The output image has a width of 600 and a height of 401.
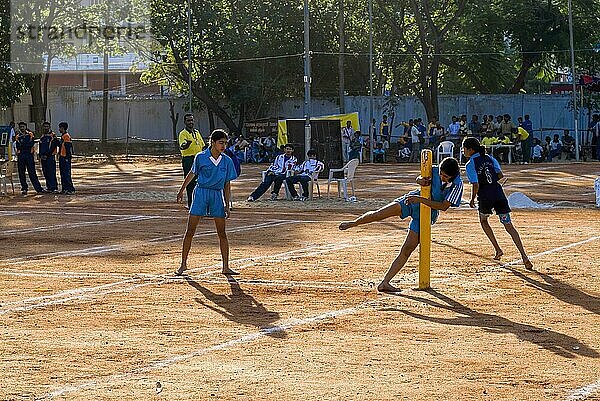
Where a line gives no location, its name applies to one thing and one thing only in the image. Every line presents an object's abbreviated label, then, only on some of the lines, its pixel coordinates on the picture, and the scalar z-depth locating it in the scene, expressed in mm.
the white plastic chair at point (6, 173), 28152
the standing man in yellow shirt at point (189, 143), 20766
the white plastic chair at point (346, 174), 24812
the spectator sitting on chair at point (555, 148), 41750
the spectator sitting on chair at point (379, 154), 43312
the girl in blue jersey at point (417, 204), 11422
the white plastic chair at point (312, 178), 24831
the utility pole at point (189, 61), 43809
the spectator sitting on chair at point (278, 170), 24641
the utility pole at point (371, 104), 42594
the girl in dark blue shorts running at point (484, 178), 13680
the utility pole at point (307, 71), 33962
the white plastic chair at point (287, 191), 24875
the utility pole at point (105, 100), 54938
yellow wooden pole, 11477
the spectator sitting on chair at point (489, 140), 38562
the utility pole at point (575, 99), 38875
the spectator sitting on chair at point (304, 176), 24609
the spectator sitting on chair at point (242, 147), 43153
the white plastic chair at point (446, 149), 36500
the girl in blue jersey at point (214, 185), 12867
